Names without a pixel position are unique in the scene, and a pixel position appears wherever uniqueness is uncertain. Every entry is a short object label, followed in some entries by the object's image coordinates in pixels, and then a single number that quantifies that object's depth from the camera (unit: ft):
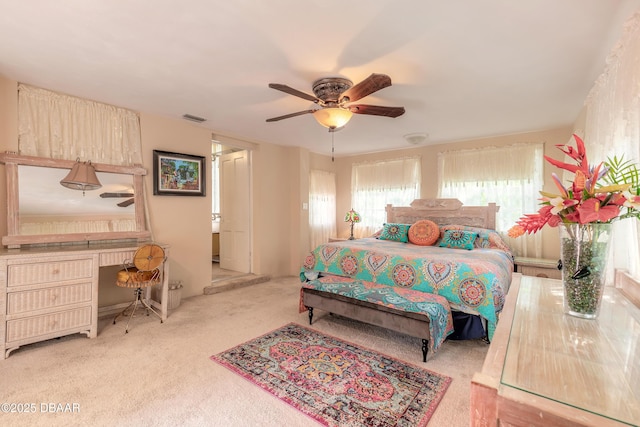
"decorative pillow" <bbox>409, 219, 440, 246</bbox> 13.61
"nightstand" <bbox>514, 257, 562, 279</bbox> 12.17
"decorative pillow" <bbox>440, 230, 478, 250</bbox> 12.59
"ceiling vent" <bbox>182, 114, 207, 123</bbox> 12.34
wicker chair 9.71
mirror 9.35
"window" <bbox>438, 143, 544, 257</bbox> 13.99
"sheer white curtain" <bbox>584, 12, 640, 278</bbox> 5.20
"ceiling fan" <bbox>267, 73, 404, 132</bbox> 8.35
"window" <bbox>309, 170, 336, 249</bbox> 19.54
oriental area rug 5.93
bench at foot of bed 7.83
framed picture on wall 12.45
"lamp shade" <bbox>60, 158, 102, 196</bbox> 10.24
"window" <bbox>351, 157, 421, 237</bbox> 17.80
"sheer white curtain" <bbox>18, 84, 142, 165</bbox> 9.55
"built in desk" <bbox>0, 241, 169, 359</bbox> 7.96
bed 8.52
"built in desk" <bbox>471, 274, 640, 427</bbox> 2.08
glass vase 3.75
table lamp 18.38
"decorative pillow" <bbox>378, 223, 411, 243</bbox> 14.67
